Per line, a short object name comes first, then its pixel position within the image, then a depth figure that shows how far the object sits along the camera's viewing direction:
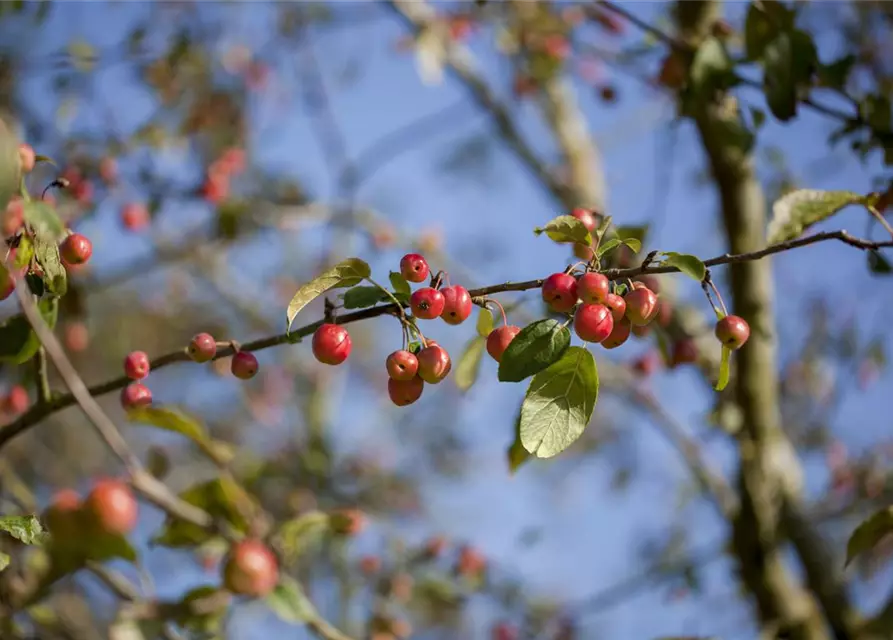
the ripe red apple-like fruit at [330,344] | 0.72
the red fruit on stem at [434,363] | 0.72
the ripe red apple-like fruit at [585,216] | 0.75
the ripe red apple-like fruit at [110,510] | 0.61
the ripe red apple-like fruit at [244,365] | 0.73
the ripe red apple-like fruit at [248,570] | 0.70
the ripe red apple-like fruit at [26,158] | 0.71
